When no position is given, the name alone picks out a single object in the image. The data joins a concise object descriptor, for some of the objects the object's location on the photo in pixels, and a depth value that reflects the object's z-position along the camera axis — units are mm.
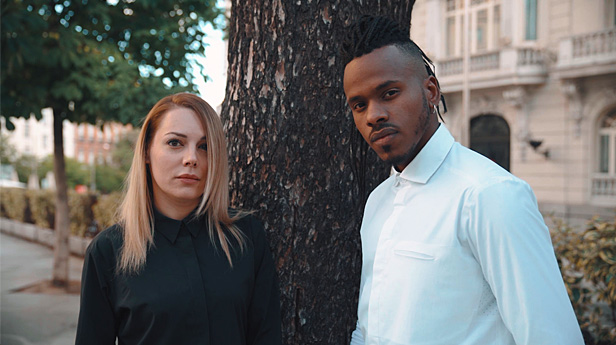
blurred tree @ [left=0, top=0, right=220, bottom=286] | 6566
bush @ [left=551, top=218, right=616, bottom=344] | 4035
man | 1186
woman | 1887
